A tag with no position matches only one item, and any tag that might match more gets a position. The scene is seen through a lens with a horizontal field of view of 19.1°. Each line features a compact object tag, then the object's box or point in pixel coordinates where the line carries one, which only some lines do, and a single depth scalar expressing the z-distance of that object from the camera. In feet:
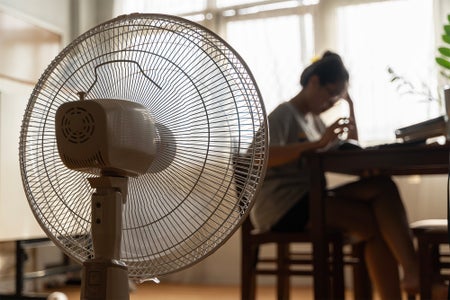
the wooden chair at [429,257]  10.72
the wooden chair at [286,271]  12.80
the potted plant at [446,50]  9.08
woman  12.24
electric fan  6.92
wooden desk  10.82
